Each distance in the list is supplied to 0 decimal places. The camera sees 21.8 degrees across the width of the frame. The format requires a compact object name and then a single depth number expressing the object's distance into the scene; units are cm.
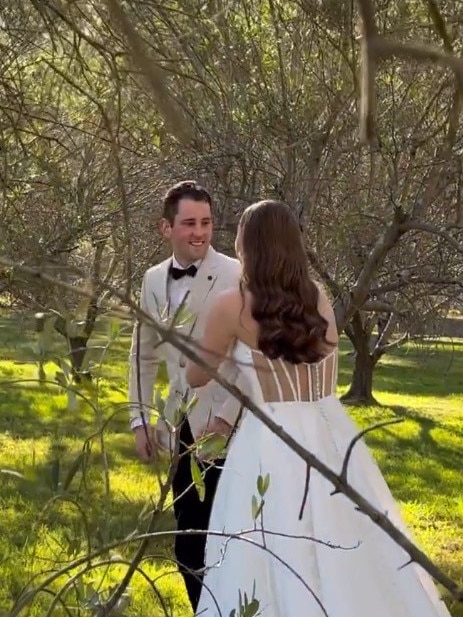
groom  421
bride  381
